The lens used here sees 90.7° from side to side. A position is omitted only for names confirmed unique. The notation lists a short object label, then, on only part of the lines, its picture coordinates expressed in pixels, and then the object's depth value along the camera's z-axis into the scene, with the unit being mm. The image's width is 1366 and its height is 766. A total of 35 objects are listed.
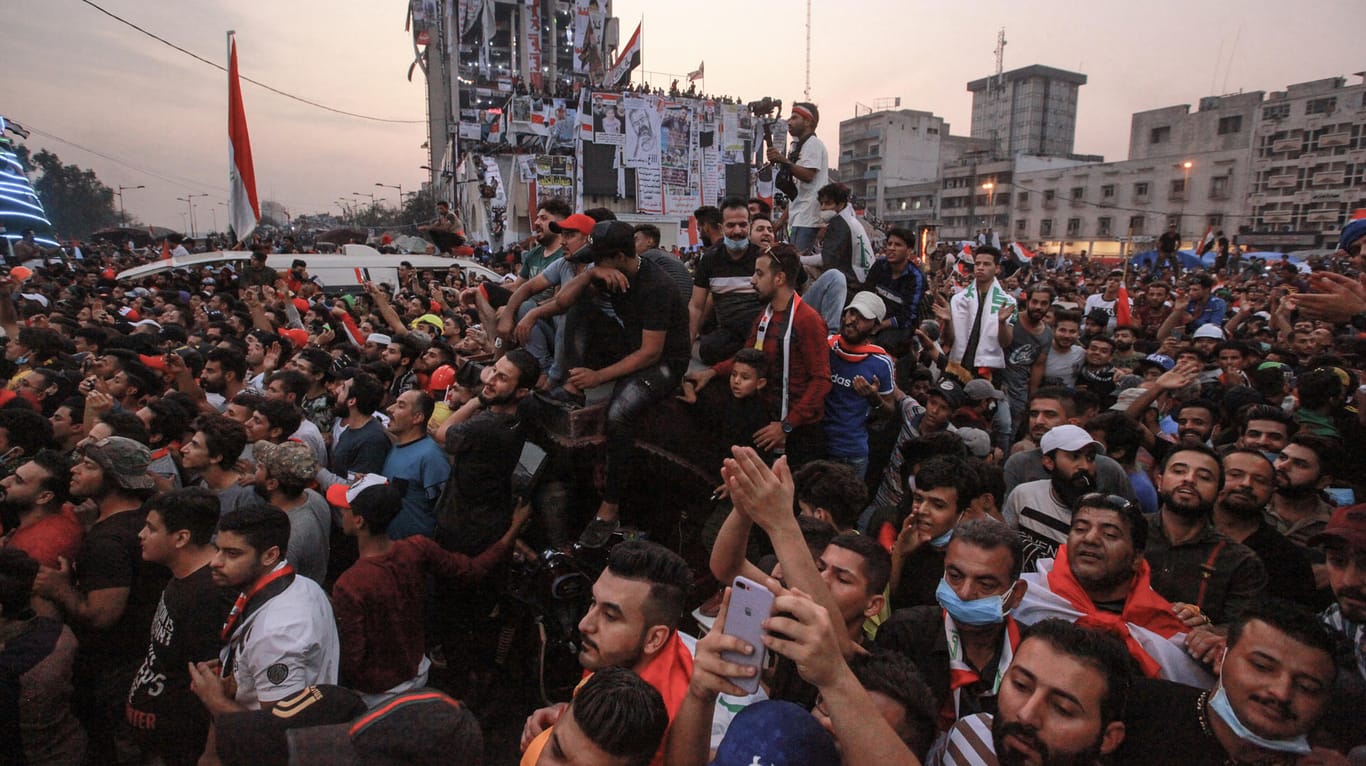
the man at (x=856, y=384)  4770
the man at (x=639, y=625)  2273
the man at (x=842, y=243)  6512
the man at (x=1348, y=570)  2438
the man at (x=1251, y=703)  1911
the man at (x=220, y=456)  3980
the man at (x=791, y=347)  4406
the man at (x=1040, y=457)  3795
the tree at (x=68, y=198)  80625
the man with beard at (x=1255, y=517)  3139
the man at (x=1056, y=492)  3578
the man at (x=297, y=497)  3744
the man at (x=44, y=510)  3457
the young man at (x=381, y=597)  3205
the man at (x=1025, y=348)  6453
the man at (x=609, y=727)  1743
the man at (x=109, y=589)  3324
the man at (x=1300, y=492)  3510
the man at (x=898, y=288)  6242
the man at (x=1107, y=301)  9484
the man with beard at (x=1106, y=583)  2623
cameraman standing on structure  6711
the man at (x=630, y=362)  4211
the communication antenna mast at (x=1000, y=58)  91838
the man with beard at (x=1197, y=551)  2900
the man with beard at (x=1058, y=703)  1842
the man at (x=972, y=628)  2451
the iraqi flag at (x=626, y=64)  55000
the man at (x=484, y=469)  4141
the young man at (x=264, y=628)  2744
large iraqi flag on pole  10711
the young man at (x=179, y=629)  2959
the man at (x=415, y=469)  4430
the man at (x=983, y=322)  6238
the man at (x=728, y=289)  5250
